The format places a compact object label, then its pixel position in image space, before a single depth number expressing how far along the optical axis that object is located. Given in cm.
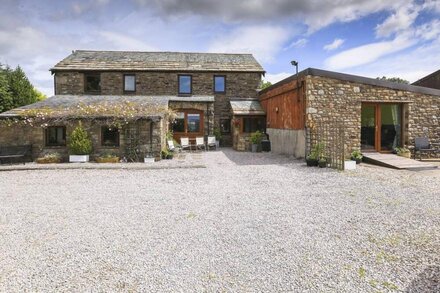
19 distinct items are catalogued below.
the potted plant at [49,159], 1329
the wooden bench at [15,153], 1282
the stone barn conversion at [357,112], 1249
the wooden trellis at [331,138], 1105
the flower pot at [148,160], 1342
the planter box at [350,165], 1095
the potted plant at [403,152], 1315
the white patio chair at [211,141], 1873
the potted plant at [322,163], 1120
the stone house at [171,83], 1942
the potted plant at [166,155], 1438
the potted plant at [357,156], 1201
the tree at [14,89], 2316
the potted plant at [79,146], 1330
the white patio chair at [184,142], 1812
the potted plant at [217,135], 2041
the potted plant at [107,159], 1336
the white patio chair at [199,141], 1812
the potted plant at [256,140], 1762
